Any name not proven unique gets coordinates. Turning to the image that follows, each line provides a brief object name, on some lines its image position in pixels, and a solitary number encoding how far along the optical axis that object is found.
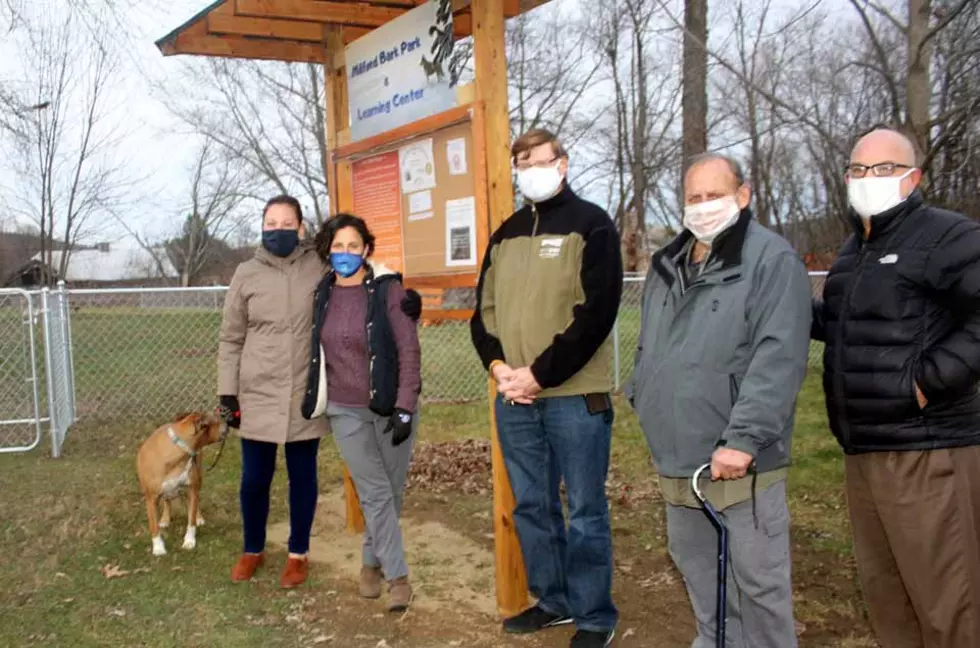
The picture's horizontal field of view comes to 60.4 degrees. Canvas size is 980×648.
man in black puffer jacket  2.70
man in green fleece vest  3.51
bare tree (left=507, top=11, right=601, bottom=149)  30.83
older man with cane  2.73
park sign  4.53
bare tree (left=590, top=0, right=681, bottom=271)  30.53
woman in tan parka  4.47
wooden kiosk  4.08
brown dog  5.31
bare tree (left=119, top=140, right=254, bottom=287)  38.62
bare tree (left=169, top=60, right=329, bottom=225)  28.34
